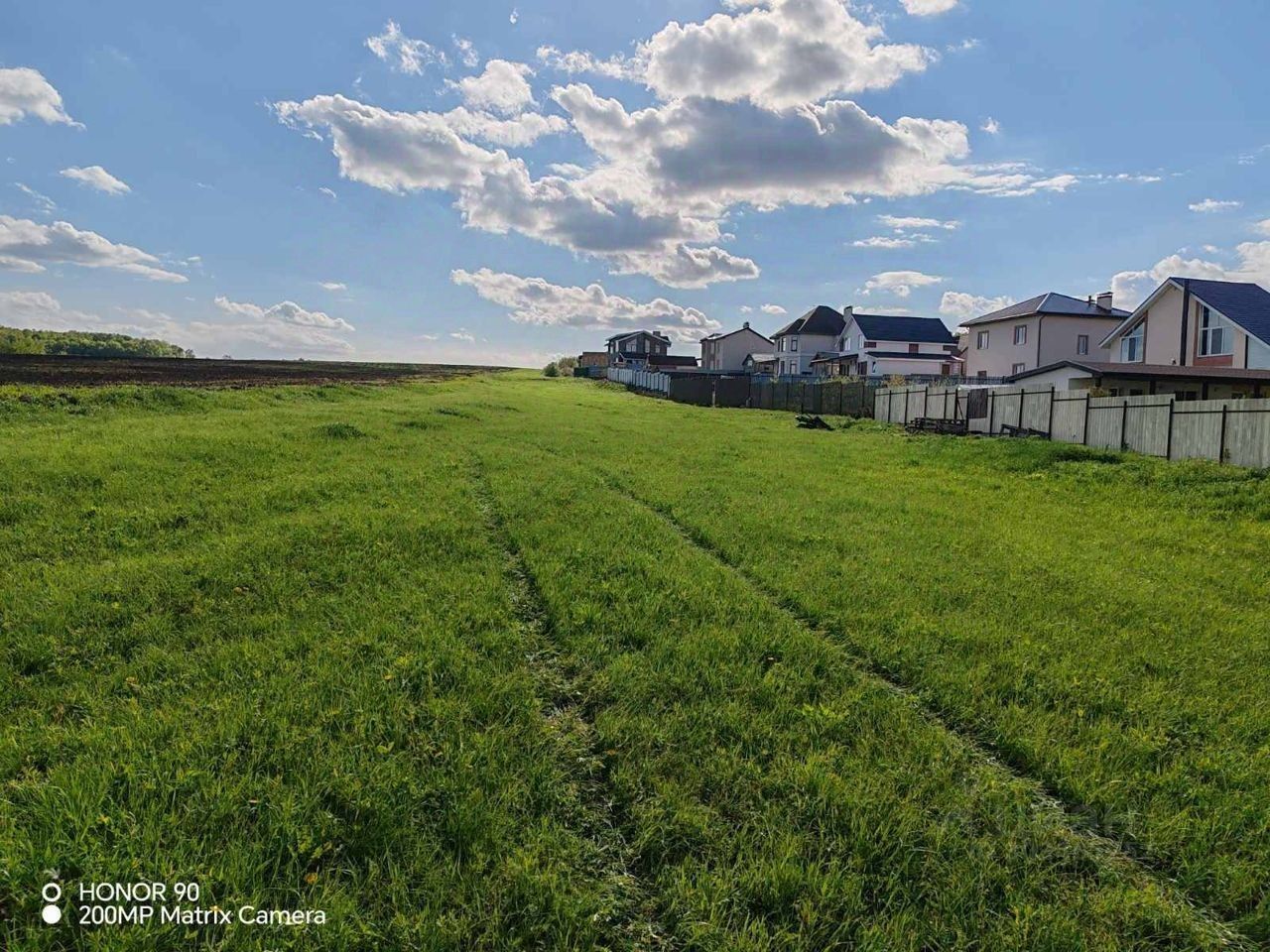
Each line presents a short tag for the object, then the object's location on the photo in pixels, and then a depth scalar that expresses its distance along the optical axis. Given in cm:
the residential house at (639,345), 9473
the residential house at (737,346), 8675
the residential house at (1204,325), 2745
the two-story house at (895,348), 5950
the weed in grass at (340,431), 1452
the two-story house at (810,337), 7375
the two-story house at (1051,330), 4156
